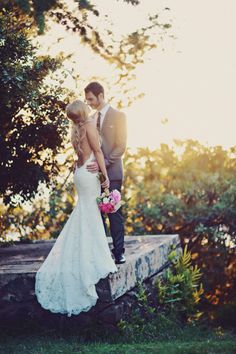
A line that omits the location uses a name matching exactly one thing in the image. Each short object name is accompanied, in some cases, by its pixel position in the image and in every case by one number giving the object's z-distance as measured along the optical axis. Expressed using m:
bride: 7.13
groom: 7.59
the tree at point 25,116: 8.08
